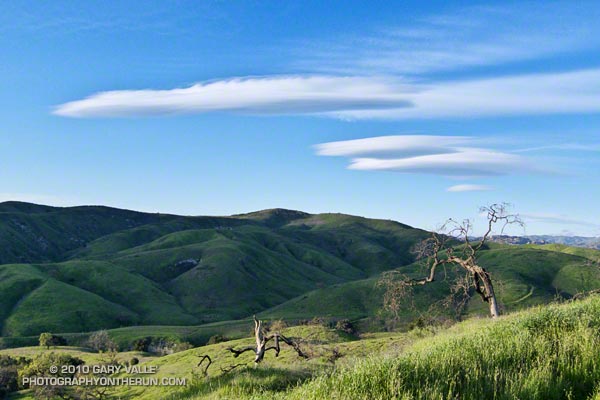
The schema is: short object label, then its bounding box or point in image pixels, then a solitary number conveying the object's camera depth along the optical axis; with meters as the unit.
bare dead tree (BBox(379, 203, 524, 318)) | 29.12
